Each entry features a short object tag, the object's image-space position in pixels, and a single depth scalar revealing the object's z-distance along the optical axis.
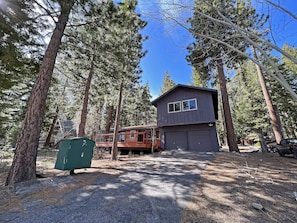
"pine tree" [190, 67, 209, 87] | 12.55
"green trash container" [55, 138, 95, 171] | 5.62
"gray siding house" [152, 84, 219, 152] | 11.89
